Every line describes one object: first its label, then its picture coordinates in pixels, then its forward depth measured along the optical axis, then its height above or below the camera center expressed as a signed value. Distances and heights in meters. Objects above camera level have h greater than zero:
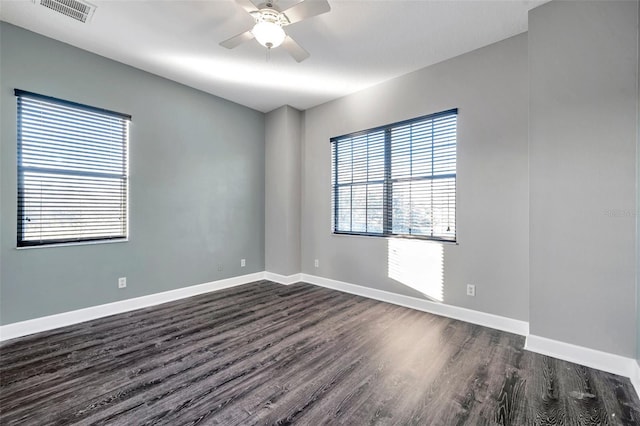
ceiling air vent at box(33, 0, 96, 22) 2.38 +1.78
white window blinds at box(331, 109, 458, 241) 3.32 +0.45
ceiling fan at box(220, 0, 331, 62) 2.04 +1.50
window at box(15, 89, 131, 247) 2.76 +0.43
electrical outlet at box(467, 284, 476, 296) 3.09 -0.84
